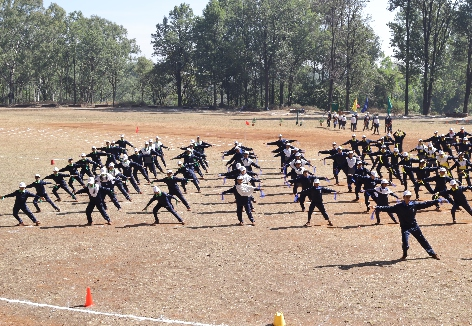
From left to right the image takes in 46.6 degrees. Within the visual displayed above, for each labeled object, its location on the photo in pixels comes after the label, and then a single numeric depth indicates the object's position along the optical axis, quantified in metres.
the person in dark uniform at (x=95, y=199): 21.80
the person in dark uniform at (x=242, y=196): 21.67
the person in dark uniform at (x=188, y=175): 28.01
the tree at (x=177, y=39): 107.25
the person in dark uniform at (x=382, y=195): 21.17
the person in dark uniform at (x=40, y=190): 23.84
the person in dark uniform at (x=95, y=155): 31.48
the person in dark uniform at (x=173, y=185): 23.92
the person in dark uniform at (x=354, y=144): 34.56
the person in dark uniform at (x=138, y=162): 30.30
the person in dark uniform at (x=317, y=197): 21.31
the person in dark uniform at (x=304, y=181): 23.45
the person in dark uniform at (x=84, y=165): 29.34
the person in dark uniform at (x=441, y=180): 23.28
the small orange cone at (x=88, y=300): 14.04
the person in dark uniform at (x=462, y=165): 27.38
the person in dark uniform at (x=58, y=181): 26.05
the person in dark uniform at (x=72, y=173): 27.55
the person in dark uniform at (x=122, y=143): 35.38
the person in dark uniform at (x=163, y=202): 21.75
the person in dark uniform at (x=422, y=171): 25.66
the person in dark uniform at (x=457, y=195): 21.08
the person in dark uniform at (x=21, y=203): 21.75
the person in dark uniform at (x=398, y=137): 39.41
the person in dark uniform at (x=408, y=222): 17.22
